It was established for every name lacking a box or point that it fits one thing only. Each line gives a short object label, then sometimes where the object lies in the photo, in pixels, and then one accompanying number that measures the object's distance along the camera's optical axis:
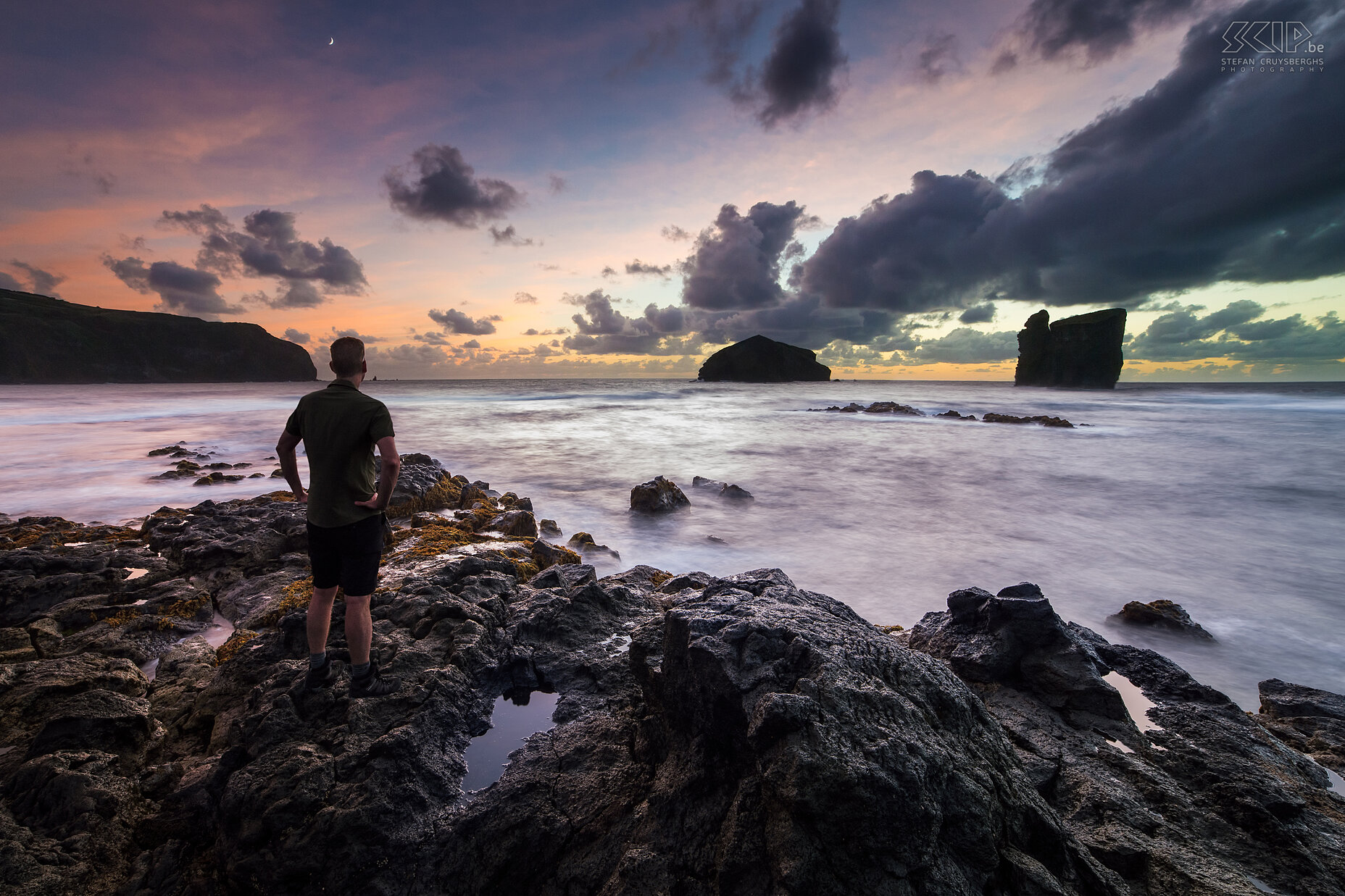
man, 3.21
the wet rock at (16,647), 3.82
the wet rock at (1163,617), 5.91
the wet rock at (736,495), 11.94
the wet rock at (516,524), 7.67
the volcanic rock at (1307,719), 3.71
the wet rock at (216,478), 11.87
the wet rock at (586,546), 7.94
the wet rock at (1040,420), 29.80
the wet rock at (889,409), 39.56
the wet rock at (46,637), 4.04
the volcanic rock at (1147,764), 2.47
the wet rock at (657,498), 10.51
